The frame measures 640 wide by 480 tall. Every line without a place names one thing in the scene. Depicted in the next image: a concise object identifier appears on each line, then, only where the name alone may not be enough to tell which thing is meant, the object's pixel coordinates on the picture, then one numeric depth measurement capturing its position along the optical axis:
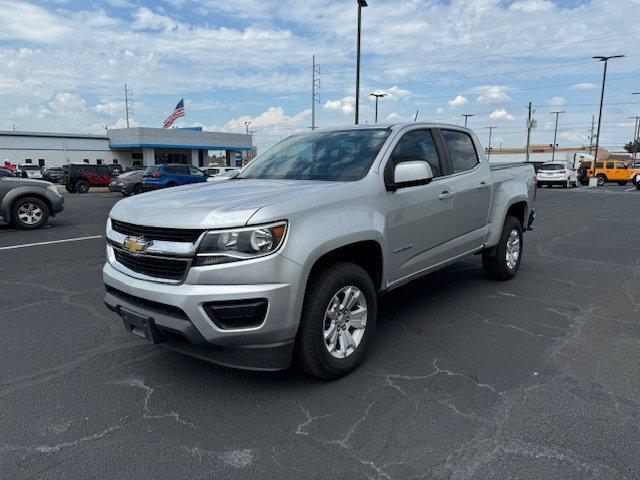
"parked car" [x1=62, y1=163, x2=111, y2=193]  26.56
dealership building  54.56
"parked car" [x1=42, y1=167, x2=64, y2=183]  35.66
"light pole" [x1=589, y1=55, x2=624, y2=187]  35.15
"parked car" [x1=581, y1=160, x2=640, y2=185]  33.91
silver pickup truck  2.77
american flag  54.50
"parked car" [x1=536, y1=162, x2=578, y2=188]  28.36
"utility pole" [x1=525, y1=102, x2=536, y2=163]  42.56
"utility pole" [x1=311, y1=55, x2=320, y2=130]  42.38
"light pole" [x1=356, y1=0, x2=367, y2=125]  21.30
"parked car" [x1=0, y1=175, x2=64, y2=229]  10.27
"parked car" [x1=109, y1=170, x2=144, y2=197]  22.89
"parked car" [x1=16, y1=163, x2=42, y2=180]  39.38
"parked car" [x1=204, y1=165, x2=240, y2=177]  32.62
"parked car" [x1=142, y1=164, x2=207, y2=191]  22.58
